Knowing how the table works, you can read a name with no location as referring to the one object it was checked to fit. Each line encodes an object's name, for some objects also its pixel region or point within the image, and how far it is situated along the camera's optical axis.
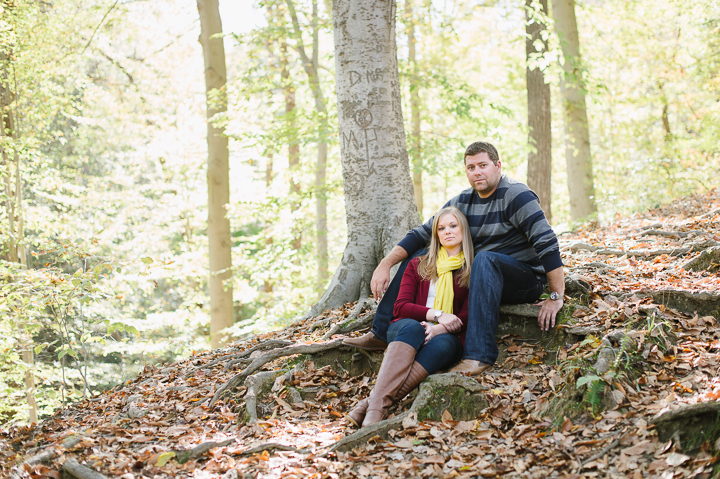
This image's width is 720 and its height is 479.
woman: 3.40
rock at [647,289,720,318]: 3.51
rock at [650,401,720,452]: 2.29
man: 3.60
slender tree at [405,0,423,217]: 9.82
